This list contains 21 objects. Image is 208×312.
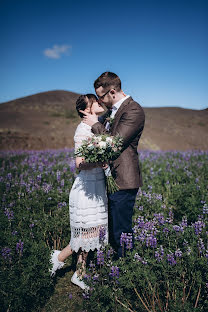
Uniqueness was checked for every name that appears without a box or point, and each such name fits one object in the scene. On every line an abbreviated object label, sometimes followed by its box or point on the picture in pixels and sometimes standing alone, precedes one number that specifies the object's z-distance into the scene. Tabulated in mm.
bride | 2650
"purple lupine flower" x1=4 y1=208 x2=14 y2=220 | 3275
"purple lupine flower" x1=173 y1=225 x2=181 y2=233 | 2633
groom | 2475
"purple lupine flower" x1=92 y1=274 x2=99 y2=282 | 2328
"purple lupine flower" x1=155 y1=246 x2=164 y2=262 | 2345
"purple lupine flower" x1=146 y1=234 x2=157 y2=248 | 2459
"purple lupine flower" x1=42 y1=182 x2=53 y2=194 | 4352
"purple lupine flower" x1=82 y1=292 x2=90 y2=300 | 2284
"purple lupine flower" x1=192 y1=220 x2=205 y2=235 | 2672
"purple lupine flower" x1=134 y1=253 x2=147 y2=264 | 2332
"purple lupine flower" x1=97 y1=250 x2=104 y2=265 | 2373
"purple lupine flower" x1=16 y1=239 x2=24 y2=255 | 2541
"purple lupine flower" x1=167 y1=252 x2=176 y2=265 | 2227
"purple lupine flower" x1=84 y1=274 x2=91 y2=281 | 2340
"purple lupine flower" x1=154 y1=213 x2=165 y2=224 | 2847
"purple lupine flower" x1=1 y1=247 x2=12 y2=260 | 2455
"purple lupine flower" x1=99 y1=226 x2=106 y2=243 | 2628
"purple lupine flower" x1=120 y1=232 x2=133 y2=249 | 2443
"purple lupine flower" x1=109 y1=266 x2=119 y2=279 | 2232
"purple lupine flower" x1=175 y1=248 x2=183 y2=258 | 2294
